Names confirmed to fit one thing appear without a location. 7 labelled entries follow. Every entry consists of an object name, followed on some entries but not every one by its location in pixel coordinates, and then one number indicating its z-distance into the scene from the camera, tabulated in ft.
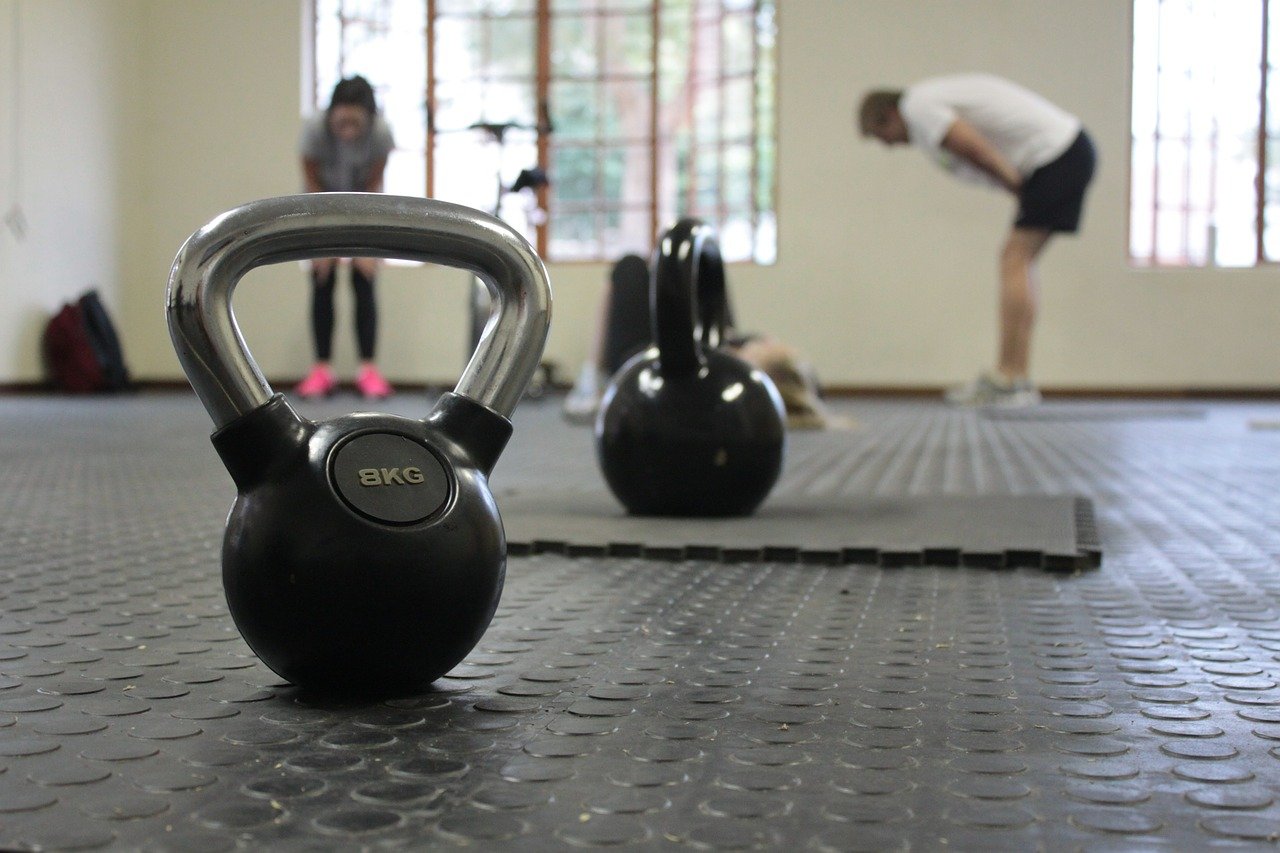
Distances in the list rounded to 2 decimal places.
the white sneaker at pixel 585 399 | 16.78
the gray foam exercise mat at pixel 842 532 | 5.45
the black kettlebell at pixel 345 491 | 2.94
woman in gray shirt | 21.47
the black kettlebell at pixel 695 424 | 6.41
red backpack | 24.63
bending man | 20.99
